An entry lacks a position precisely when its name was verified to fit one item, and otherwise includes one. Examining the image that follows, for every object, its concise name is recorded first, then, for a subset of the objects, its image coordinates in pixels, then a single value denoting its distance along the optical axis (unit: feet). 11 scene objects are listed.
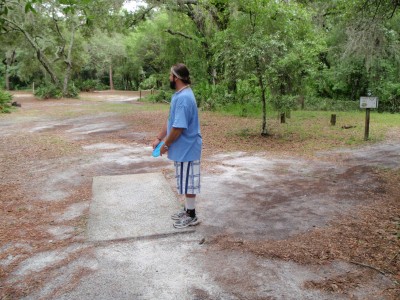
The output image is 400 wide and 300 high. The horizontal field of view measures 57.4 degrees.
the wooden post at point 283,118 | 45.11
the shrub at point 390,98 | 59.82
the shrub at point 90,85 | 135.23
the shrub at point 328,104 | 63.67
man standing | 12.16
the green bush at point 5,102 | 60.13
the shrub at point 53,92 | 91.56
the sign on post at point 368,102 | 31.86
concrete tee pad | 12.94
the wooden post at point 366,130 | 33.25
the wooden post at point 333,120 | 43.27
